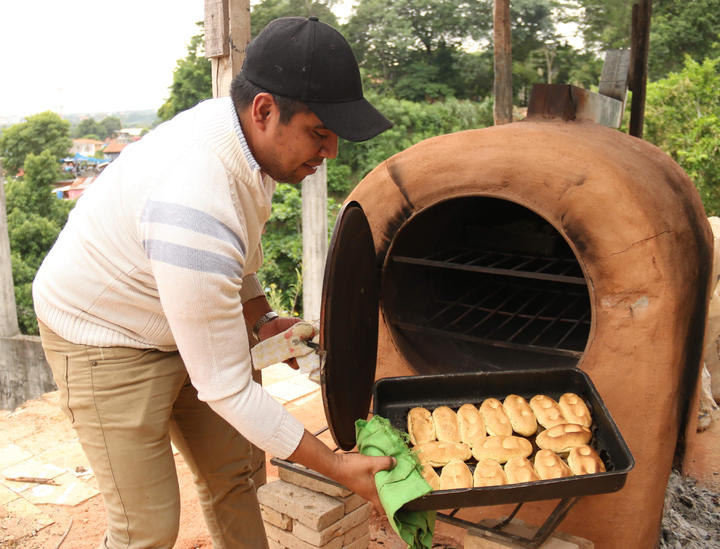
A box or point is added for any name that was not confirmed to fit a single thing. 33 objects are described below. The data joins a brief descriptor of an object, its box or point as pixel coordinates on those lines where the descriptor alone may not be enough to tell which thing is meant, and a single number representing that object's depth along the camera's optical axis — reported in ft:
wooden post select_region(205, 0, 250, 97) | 10.71
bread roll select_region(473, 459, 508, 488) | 5.59
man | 4.74
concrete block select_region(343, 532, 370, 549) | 7.70
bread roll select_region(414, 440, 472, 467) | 5.94
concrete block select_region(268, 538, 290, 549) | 7.71
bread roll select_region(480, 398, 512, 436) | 6.50
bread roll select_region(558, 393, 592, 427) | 6.36
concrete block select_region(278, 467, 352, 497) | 7.39
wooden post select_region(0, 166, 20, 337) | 32.13
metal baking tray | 6.33
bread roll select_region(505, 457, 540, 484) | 5.57
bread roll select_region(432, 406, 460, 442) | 6.40
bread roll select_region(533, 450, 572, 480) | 5.53
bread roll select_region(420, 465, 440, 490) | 5.50
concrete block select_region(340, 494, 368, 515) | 7.44
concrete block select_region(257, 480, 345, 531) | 7.19
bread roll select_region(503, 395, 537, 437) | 6.55
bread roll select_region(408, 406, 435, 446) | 6.34
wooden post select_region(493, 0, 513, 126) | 18.01
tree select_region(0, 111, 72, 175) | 77.00
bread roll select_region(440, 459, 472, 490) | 5.50
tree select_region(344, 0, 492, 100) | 107.86
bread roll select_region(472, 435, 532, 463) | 6.07
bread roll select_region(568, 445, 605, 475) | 5.48
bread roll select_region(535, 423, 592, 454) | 5.96
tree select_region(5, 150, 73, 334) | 54.03
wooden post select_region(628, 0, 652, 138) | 15.93
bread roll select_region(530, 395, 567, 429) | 6.43
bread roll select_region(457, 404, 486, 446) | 6.40
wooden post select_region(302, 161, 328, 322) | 23.50
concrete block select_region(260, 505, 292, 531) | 7.52
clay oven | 6.73
